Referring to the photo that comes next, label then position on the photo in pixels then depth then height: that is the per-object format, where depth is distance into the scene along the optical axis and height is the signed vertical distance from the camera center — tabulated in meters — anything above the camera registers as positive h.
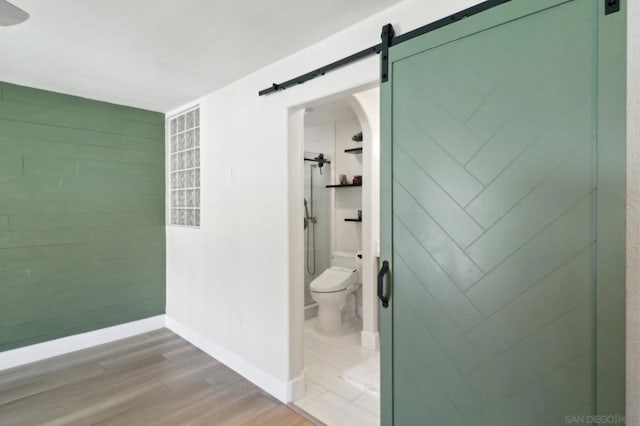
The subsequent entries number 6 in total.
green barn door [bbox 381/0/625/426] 1.10 -0.05
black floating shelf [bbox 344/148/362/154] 3.82 +0.66
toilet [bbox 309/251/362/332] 3.48 -0.86
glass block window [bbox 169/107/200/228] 3.41 +0.42
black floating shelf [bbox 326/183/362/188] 3.92 +0.26
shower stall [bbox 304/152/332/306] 4.22 -0.13
